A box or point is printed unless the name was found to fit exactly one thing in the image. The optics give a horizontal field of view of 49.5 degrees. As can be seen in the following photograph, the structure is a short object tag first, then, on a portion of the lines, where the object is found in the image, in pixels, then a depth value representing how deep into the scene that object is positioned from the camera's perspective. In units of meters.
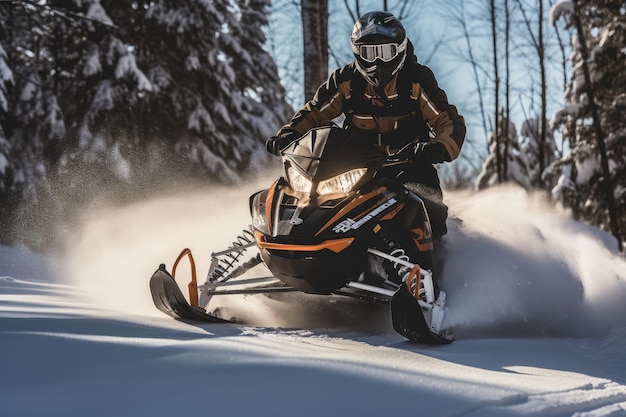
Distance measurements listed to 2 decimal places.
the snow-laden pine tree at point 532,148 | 36.78
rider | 4.37
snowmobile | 3.75
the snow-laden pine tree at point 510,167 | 31.98
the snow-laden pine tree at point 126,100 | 15.55
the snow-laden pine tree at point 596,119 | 17.25
